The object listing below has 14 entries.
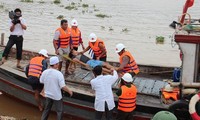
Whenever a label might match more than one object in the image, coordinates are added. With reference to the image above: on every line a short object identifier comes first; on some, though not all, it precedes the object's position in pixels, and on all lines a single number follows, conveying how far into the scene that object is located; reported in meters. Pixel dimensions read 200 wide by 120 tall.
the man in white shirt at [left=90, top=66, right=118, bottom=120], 6.61
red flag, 7.38
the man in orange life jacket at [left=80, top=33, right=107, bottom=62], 8.54
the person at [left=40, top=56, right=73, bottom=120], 6.74
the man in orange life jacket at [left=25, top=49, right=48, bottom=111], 7.78
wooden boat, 7.27
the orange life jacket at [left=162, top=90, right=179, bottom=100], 7.18
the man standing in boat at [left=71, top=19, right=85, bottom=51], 9.31
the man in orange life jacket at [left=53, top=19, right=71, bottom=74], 8.86
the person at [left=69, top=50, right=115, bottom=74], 8.44
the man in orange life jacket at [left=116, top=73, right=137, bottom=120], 6.70
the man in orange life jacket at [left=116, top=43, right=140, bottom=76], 7.66
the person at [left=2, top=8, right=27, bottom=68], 9.36
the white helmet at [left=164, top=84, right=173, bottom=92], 7.29
